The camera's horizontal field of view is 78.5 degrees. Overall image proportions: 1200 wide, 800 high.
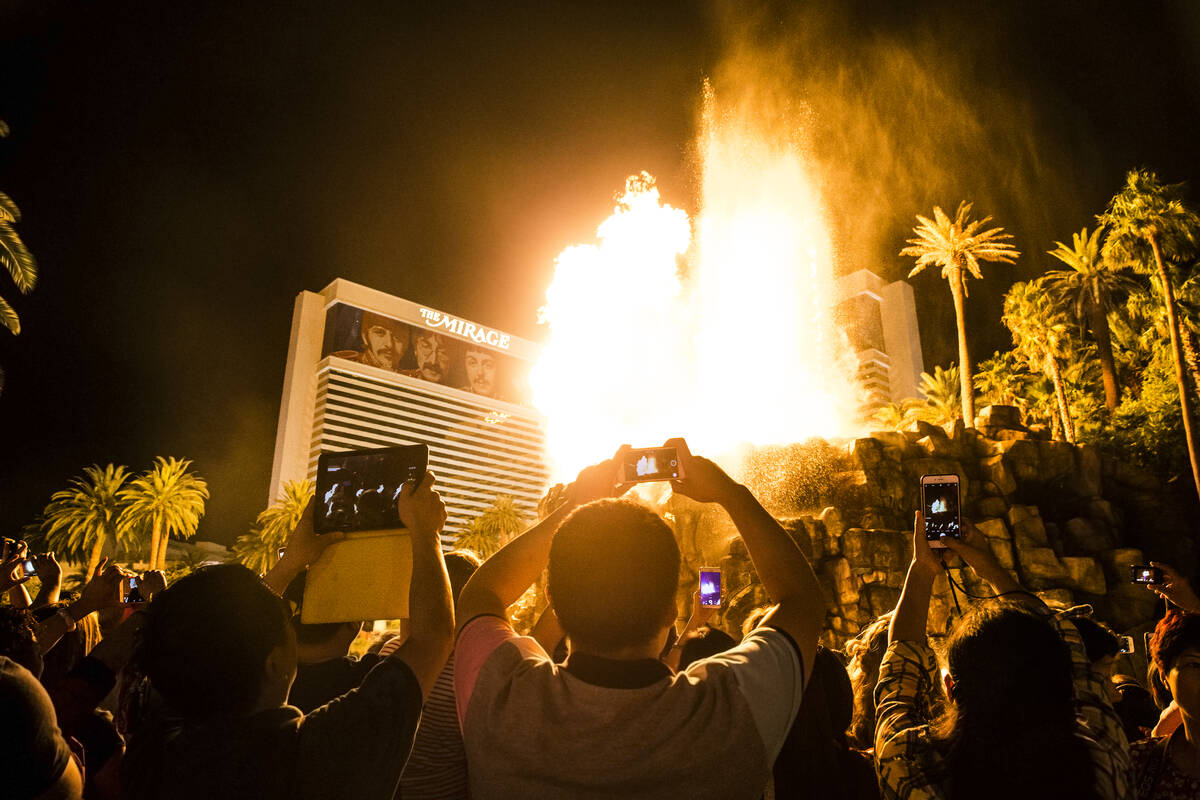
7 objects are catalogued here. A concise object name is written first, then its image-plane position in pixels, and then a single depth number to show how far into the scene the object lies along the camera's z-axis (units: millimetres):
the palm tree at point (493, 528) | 71931
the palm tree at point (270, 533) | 60500
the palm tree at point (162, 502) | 54406
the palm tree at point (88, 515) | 53094
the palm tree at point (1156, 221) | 36250
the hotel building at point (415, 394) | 107500
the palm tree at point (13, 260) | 22312
